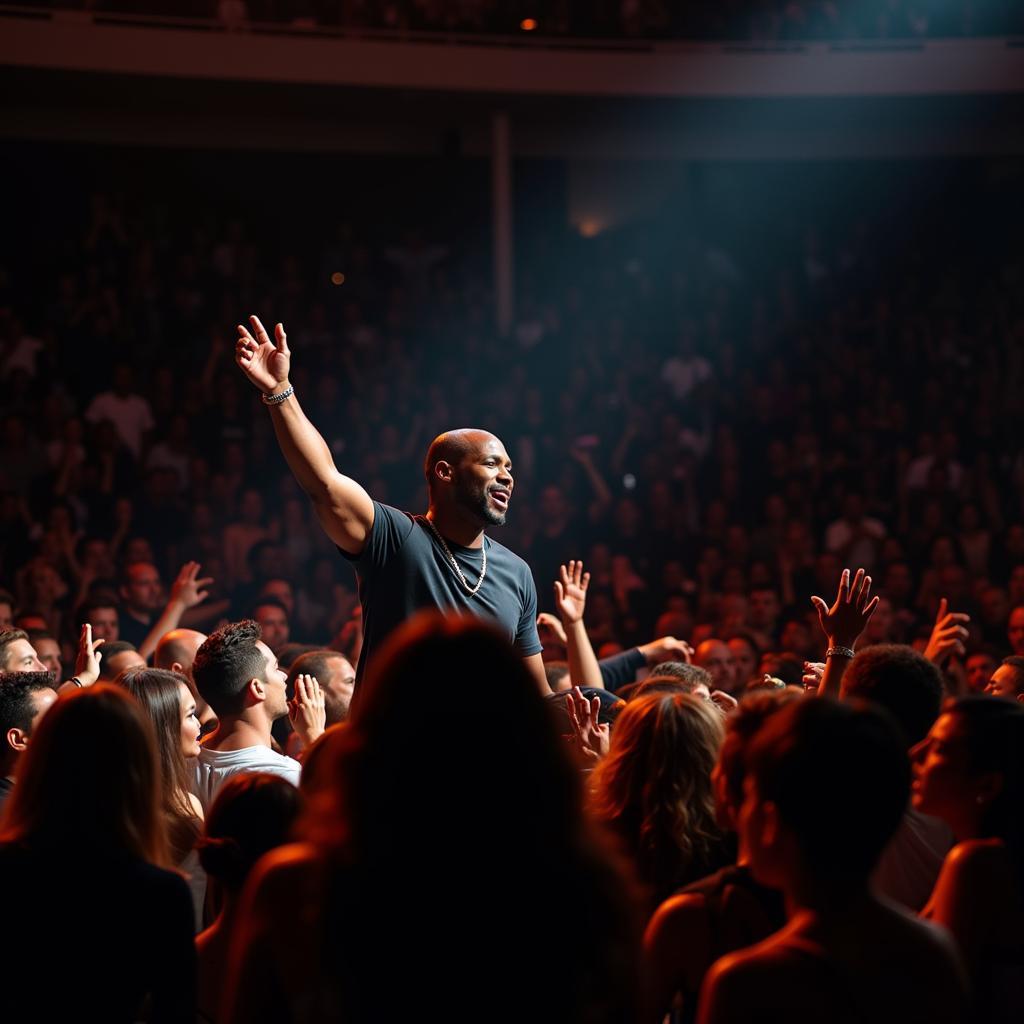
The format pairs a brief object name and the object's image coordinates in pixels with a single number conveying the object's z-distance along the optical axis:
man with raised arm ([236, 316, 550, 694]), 3.47
